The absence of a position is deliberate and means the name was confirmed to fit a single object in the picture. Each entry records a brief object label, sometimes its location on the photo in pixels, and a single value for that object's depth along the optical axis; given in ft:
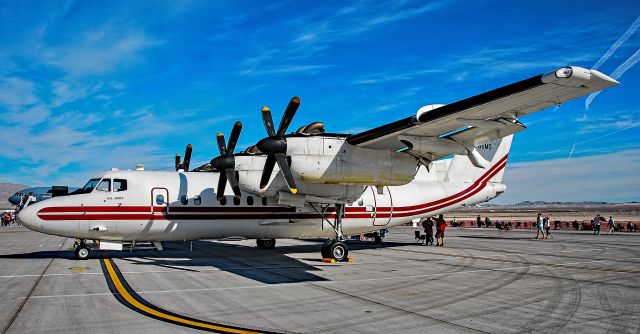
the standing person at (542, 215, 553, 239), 104.98
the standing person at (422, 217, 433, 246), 83.46
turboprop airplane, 42.96
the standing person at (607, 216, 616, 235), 126.10
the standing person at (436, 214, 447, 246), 82.64
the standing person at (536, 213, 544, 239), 103.55
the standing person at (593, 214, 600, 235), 117.80
